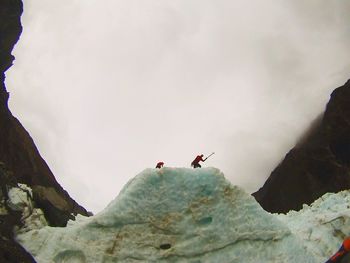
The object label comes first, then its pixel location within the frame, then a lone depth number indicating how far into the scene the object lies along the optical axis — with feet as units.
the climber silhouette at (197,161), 49.83
